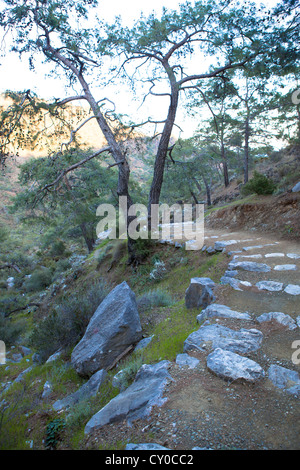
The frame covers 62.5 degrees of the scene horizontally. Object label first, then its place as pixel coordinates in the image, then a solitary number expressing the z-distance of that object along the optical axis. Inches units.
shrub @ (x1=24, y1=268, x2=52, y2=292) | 542.9
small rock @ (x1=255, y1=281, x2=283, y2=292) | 133.8
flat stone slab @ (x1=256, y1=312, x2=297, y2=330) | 101.2
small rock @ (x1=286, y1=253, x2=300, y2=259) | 174.0
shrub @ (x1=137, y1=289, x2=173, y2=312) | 169.5
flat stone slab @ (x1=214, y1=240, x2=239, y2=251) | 226.8
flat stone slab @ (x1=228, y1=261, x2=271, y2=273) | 160.9
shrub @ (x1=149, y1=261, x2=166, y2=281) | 260.9
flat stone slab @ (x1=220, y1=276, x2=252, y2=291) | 141.5
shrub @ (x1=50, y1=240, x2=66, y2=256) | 764.6
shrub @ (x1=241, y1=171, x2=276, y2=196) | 322.3
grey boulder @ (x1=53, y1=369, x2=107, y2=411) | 99.3
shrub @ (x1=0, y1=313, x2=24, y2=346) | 271.5
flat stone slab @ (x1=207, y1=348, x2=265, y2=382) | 75.1
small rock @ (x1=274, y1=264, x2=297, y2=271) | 156.5
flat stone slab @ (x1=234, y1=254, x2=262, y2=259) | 183.9
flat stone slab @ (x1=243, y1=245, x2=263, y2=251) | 205.7
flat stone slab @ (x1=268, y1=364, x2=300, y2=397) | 70.2
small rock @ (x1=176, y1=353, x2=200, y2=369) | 85.0
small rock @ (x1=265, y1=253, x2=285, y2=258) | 181.2
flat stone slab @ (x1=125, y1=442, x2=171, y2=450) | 56.4
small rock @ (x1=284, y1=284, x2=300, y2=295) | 126.7
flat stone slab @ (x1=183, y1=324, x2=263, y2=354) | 89.9
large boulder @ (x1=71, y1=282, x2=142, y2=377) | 117.9
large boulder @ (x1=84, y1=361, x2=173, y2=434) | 71.4
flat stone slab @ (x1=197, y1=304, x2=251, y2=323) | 112.2
